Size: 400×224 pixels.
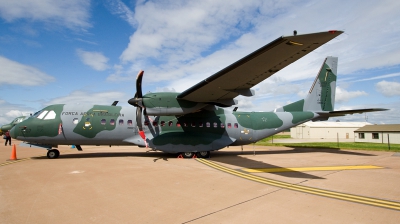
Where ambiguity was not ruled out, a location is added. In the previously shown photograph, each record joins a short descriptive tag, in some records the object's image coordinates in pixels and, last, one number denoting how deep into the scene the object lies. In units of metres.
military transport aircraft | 10.98
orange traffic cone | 13.14
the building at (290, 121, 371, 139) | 53.94
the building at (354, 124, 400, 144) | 34.16
